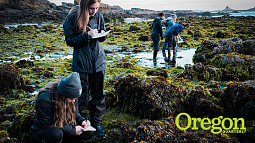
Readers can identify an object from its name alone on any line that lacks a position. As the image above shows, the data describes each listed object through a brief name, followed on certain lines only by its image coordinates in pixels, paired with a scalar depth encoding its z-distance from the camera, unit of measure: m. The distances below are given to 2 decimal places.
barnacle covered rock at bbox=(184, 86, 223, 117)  4.29
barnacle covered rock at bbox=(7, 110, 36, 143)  3.70
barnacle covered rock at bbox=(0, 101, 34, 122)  4.71
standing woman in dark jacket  3.27
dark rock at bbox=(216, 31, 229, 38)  16.80
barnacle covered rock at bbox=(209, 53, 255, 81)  6.84
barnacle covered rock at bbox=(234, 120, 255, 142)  3.24
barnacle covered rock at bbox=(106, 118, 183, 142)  3.36
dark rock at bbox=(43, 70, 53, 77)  7.80
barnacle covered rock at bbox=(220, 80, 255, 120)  3.93
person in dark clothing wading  10.32
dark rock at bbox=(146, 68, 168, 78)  7.39
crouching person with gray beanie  2.83
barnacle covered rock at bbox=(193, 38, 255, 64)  8.88
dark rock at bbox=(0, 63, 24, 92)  6.32
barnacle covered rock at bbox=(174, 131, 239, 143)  2.96
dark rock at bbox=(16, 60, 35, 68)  8.80
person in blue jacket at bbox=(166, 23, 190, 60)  9.91
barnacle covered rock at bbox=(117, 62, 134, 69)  8.87
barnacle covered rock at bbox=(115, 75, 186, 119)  4.31
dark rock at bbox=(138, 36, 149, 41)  16.62
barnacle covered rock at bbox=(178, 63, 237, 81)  6.82
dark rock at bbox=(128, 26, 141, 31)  22.95
